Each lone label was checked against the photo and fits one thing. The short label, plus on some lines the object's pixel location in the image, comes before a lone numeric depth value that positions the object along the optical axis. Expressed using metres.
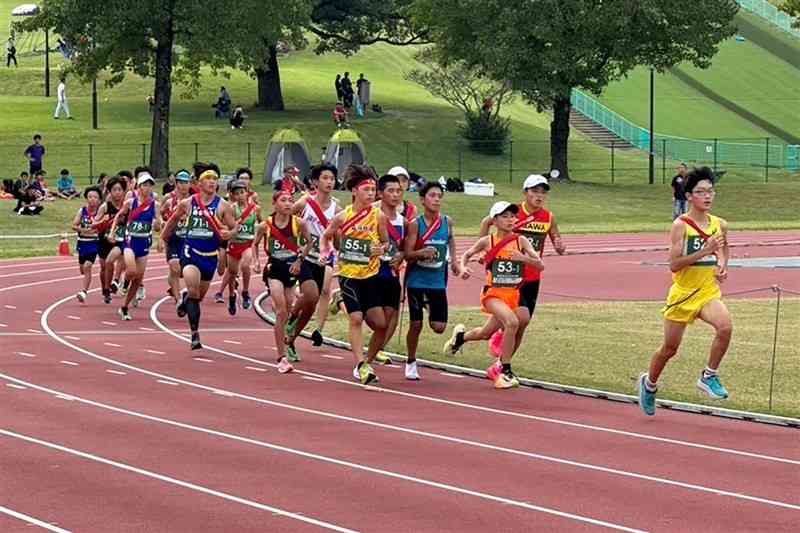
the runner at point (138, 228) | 25.53
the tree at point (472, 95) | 73.75
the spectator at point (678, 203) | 48.75
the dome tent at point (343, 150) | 58.75
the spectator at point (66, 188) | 53.22
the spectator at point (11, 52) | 93.88
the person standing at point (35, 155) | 56.81
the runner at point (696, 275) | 15.03
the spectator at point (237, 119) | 71.12
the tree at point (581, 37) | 63.97
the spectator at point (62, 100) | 73.31
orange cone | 39.00
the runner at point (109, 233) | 27.03
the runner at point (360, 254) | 17.80
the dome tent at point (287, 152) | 58.91
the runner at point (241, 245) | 25.55
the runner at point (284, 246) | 19.52
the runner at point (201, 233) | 20.77
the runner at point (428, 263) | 18.14
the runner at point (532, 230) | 17.94
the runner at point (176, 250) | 25.27
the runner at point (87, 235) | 28.05
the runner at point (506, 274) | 17.58
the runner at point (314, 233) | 19.59
